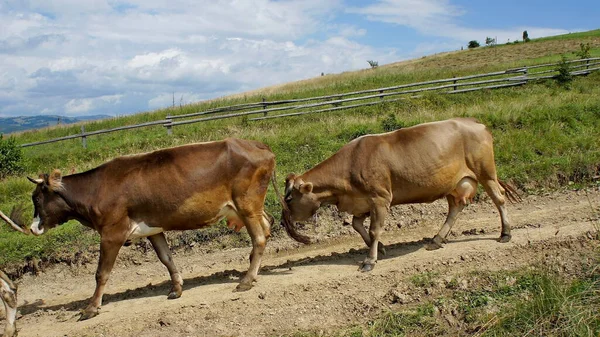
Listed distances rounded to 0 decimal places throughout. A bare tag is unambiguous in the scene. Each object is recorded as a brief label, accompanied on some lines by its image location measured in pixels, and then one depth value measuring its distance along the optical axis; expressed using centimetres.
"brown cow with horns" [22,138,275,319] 830
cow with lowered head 909
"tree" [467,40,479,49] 6781
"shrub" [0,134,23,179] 1809
